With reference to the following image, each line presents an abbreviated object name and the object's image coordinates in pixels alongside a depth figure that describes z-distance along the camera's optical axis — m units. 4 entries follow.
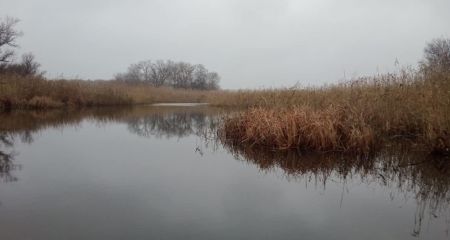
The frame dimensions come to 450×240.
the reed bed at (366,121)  5.13
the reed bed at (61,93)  15.04
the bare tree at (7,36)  27.88
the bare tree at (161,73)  60.34
